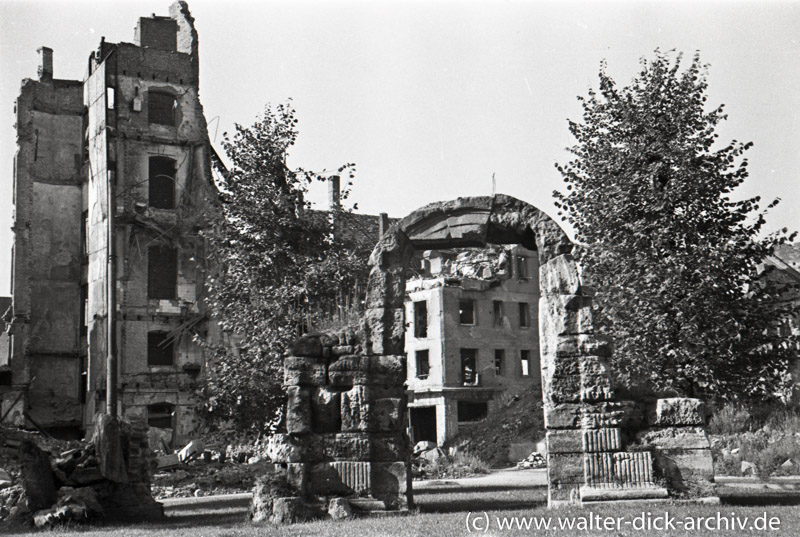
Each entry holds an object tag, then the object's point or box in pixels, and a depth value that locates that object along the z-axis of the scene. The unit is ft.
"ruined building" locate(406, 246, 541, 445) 143.33
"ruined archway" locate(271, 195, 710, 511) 40.47
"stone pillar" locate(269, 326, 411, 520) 41.52
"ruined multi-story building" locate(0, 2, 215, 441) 112.06
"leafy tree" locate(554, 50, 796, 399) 58.75
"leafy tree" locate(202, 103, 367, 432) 62.03
